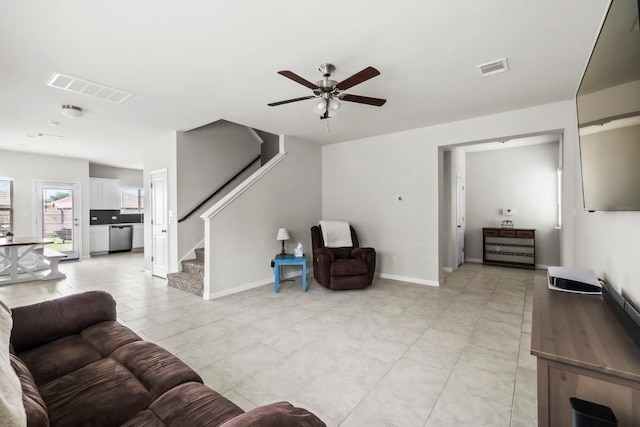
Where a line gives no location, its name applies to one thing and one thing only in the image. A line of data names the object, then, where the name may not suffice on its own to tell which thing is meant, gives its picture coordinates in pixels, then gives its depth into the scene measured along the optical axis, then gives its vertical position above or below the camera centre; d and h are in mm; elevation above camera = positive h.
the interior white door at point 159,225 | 5352 -161
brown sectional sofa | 1096 -776
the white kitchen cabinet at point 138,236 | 9258 -631
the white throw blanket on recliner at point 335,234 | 5246 -348
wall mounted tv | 1159 +490
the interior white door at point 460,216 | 6410 -55
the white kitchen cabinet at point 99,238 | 8367 -625
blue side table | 4562 -758
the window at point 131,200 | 9367 +537
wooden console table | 1038 -560
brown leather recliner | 4523 -845
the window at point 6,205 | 6793 +284
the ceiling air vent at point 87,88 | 3004 +1402
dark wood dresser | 6182 -735
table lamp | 4922 -332
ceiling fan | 2564 +1152
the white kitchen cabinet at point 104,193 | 8492 +683
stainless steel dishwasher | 8784 -639
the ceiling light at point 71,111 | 3850 +1399
